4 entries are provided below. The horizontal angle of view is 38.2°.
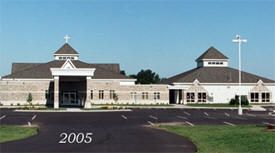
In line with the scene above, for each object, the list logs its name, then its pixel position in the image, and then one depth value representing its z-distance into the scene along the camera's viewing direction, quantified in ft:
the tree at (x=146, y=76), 363.76
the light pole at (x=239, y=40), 140.26
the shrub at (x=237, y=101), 203.51
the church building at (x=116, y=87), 198.91
